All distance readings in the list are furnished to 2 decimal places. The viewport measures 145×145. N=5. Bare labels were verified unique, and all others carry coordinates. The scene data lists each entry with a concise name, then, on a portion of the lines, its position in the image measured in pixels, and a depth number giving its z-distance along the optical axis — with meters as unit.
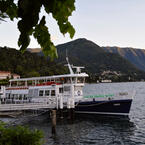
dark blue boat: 33.09
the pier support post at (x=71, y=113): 30.43
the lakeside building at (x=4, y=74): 116.45
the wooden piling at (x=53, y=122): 24.36
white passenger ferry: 33.00
